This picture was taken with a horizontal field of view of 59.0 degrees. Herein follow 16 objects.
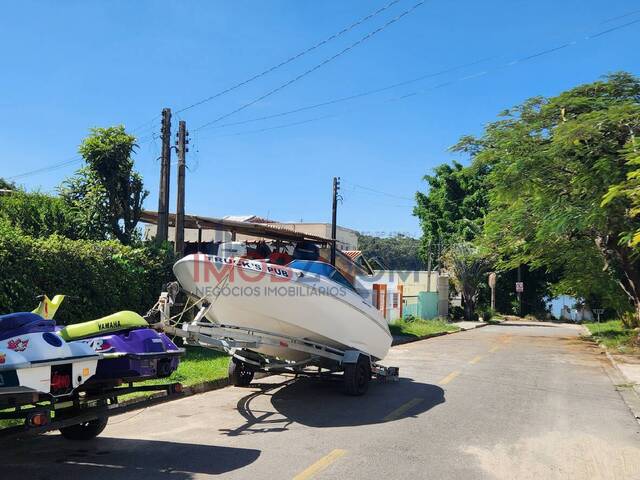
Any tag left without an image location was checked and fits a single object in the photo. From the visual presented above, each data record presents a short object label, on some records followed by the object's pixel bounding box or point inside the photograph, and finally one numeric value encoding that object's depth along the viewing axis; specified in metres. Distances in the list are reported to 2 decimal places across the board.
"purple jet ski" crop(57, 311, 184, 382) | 5.83
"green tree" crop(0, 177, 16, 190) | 37.78
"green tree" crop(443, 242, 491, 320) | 37.78
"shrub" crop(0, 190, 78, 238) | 13.96
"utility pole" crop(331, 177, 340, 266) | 28.45
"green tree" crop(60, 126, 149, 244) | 14.59
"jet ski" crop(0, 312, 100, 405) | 4.60
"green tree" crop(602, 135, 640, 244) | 10.00
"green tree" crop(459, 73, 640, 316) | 15.45
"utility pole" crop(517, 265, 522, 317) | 44.05
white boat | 8.16
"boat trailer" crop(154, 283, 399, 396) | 7.46
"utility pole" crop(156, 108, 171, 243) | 15.09
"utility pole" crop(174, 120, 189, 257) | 15.25
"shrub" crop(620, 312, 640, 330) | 25.40
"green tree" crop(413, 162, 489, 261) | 46.22
